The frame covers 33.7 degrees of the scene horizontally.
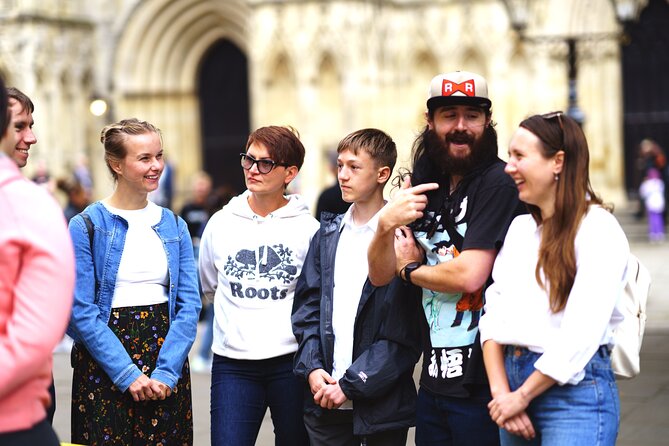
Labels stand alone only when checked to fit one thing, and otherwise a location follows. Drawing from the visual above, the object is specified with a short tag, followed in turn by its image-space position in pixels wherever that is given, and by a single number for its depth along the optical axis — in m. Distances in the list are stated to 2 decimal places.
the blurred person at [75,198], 10.89
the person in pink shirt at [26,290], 2.35
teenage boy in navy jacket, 3.79
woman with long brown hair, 3.06
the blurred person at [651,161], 15.80
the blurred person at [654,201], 15.34
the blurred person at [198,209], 10.00
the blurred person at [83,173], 16.67
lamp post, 10.53
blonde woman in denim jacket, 3.97
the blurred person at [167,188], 14.52
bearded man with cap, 3.48
